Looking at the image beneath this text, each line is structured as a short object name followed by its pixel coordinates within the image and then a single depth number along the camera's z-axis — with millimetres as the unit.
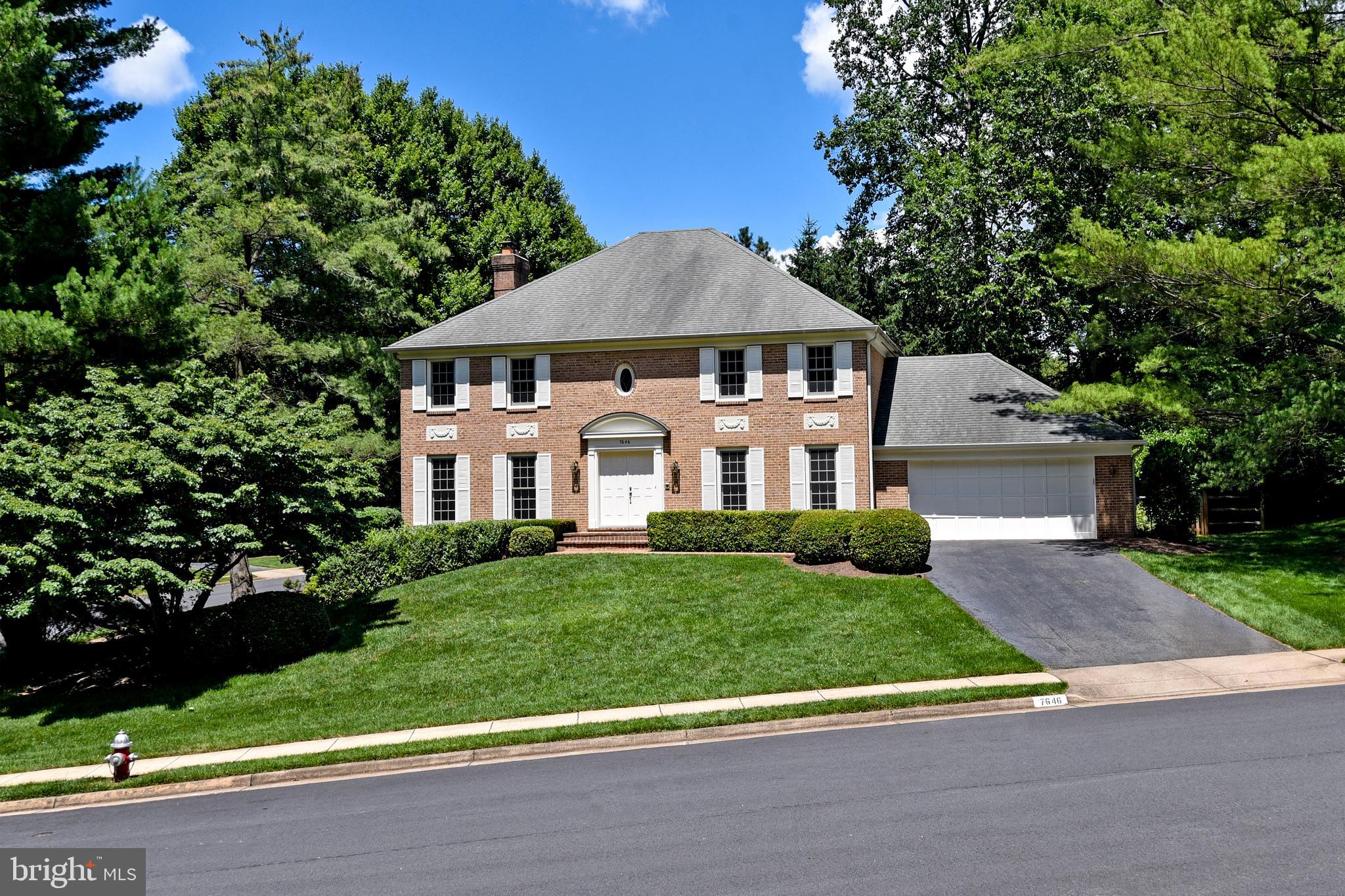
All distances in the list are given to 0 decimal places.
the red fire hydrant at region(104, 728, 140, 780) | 10750
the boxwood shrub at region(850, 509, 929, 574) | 18859
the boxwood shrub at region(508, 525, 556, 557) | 23375
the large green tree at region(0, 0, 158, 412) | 14898
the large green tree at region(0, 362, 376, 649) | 13453
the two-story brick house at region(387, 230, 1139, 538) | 24031
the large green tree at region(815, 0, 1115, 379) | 28328
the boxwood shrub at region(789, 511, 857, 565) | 20156
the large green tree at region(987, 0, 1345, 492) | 17078
